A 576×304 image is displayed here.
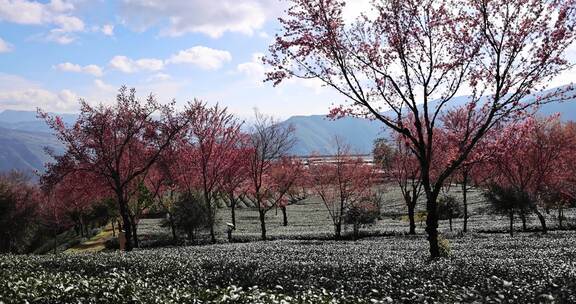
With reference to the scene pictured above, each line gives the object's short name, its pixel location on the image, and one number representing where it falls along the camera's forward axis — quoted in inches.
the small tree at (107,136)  925.2
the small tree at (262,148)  1488.7
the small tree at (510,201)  1143.0
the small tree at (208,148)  1194.6
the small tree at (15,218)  1579.7
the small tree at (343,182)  1460.4
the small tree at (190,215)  1240.8
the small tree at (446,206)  1504.1
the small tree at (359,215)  1391.7
